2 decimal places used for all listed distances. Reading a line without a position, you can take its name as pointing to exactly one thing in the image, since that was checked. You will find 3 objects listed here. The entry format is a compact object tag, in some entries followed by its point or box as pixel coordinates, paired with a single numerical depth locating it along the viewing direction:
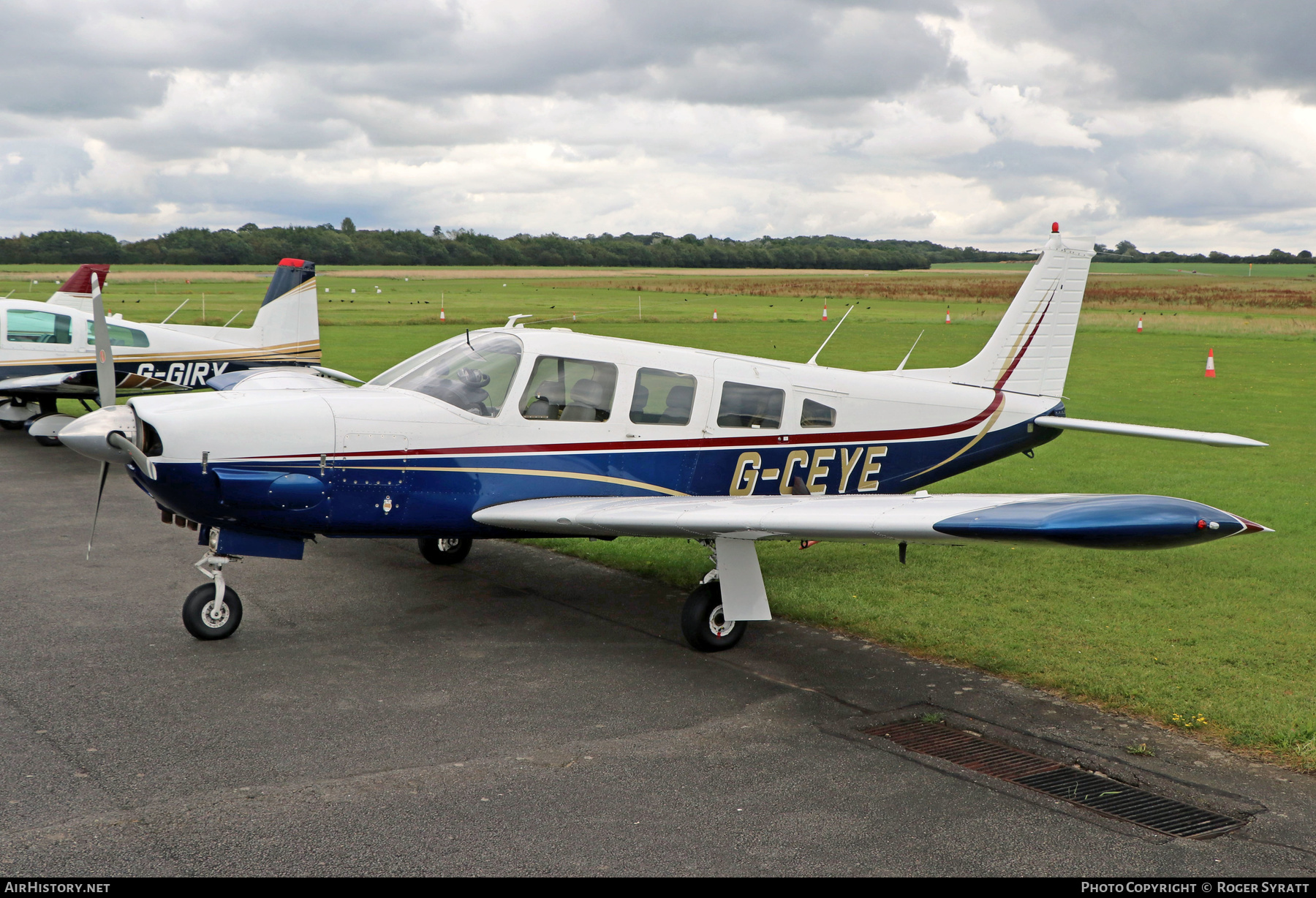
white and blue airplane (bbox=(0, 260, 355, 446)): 15.23
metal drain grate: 4.50
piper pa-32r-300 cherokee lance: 6.29
